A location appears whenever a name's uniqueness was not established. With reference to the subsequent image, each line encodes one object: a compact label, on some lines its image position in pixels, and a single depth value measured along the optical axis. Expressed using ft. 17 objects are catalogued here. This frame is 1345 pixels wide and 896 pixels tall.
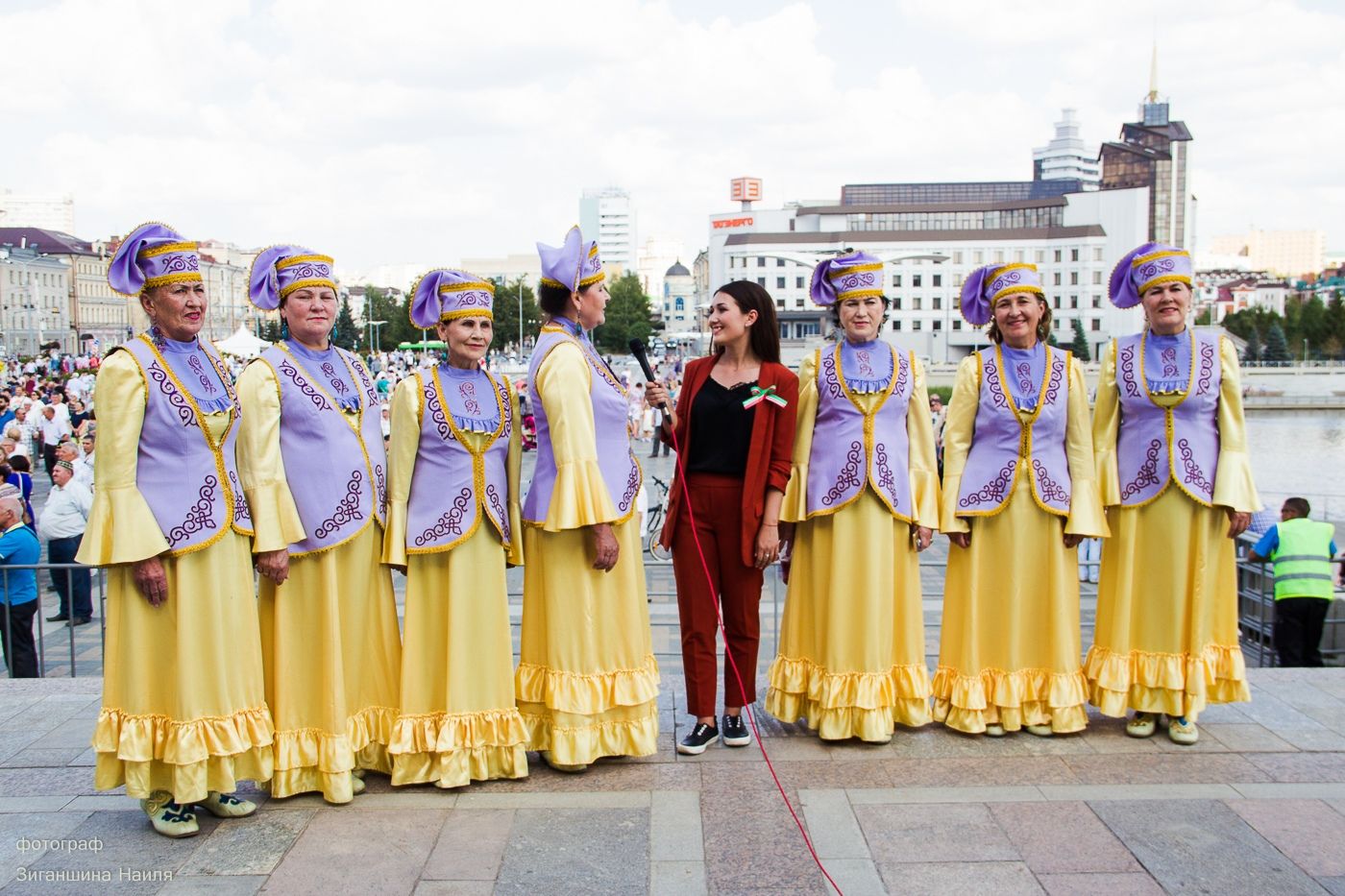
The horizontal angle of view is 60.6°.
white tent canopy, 103.96
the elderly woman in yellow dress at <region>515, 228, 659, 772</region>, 16.34
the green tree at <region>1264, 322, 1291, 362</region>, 297.74
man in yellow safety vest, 27.17
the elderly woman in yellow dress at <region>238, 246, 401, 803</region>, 15.37
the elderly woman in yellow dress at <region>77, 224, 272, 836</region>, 14.25
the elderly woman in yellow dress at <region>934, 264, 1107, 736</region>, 18.22
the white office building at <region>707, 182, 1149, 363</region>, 336.49
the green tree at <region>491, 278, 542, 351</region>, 289.25
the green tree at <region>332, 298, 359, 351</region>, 256.73
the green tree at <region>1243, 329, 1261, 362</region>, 305.73
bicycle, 47.01
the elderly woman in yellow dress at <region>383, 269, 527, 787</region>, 16.20
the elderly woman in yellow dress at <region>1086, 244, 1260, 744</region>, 18.24
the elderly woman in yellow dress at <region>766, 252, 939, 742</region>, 17.83
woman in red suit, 17.34
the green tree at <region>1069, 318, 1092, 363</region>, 295.69
